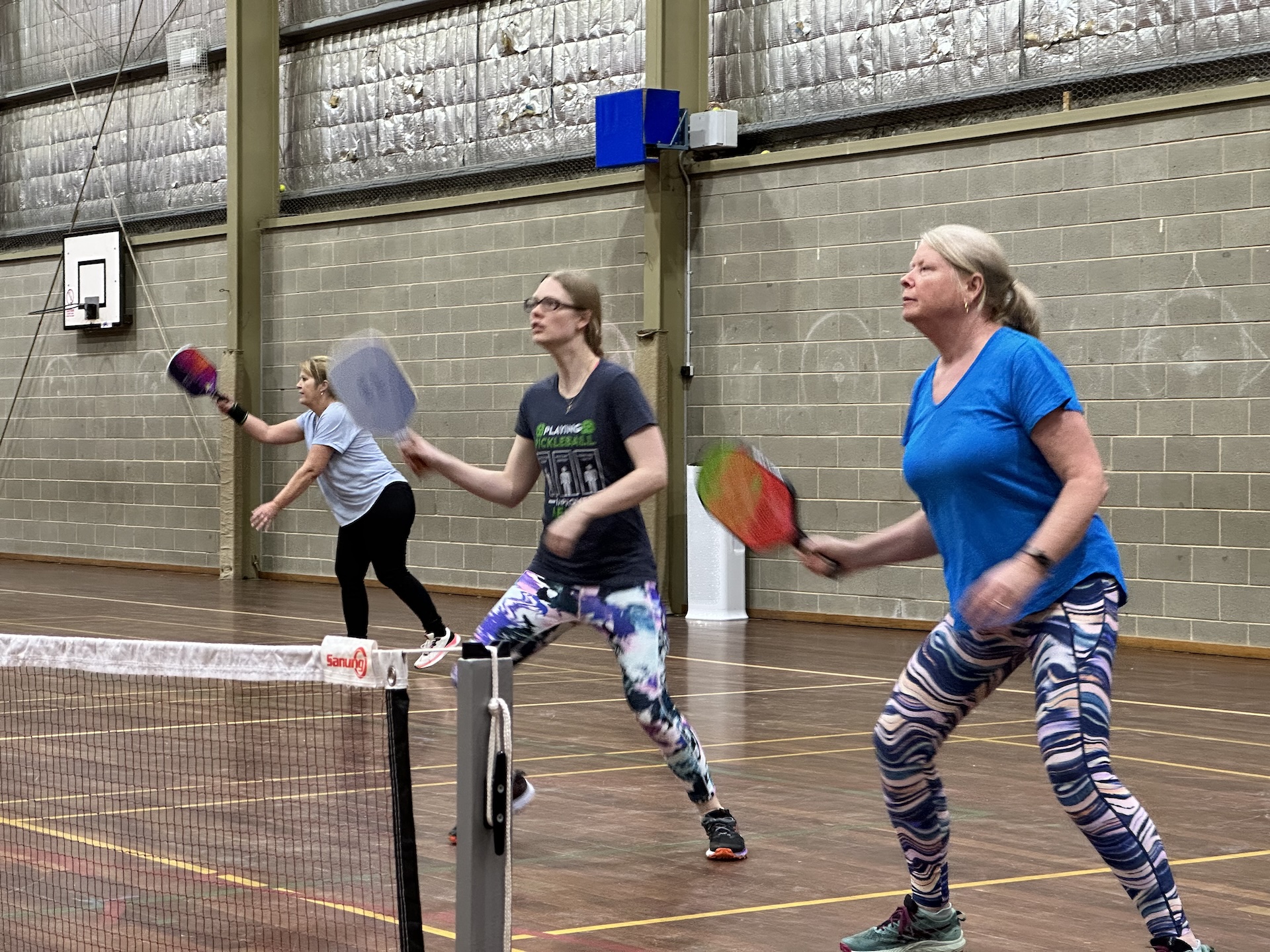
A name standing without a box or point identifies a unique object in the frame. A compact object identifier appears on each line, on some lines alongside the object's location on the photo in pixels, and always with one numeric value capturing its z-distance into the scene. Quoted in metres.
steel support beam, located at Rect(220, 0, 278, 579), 17.69
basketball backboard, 19.36
